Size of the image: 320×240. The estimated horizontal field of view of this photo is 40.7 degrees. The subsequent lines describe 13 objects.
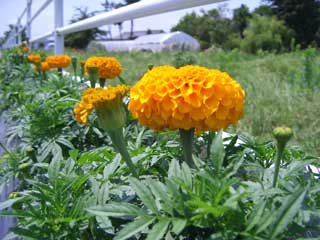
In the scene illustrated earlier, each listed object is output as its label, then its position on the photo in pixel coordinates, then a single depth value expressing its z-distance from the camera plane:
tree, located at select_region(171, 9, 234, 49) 26.67
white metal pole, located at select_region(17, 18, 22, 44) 7.14
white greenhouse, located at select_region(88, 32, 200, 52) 24.34
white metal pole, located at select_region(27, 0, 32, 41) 5.98
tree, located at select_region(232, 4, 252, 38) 29.11
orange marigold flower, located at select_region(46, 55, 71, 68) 2.07
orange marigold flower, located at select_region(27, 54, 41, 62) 2.29
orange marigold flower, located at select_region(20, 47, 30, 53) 3.61
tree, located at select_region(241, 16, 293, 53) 21.53
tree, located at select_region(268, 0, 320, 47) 26.84
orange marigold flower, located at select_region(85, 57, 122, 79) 1.33
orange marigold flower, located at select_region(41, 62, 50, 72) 2.16
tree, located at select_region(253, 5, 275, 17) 28.94
